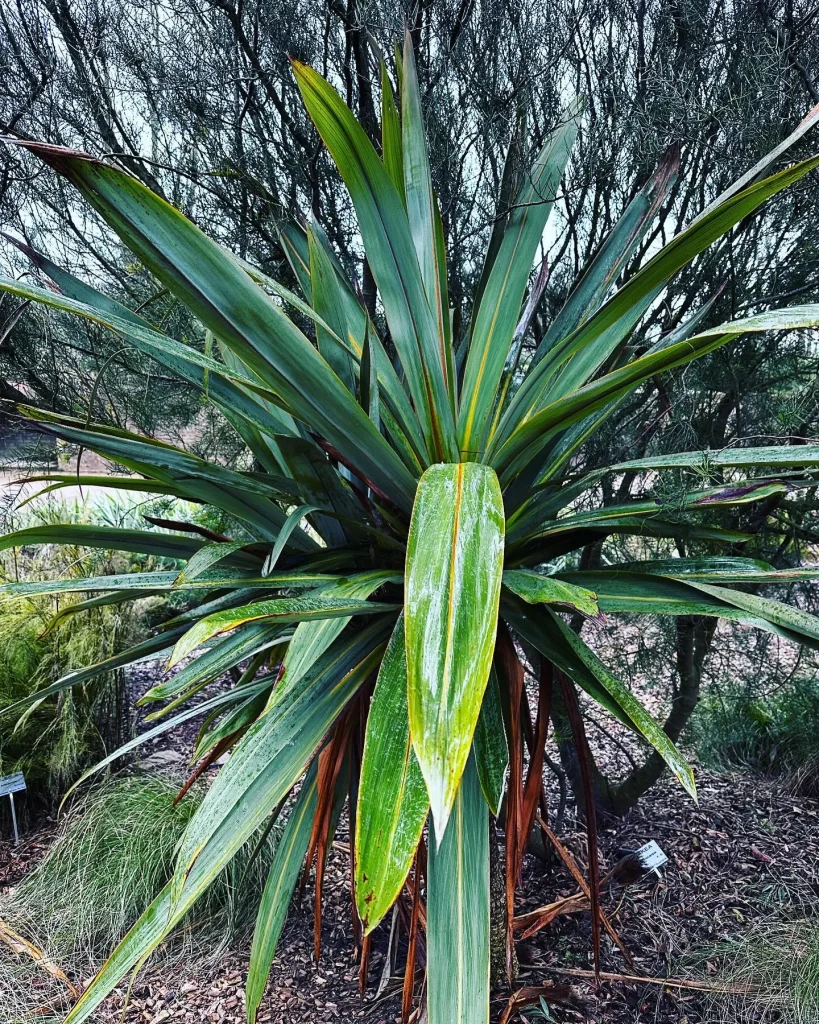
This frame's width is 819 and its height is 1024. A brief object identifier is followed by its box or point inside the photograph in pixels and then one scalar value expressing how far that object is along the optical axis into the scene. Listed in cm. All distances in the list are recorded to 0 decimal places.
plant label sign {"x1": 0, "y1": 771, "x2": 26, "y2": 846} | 197
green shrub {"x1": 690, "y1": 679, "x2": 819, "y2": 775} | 214
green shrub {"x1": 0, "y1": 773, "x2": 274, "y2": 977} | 171
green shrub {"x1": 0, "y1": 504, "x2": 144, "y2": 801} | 224
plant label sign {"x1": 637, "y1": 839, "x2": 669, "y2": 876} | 156
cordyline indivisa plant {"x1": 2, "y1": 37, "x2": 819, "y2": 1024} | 68
